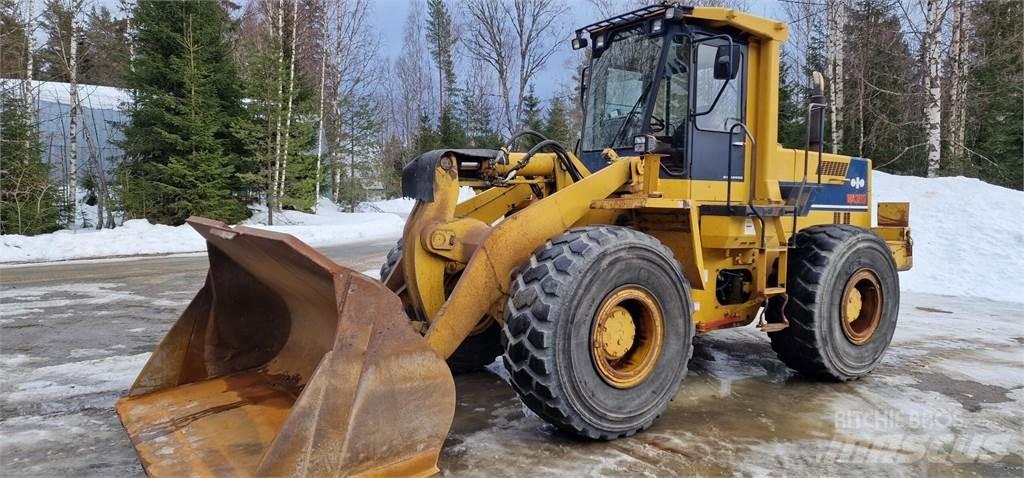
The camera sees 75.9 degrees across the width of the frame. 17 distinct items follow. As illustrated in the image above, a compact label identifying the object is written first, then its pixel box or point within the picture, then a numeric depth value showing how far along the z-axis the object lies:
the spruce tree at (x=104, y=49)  24.75
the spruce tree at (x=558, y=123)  40.09
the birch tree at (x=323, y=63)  24.16
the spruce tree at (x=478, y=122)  39.19
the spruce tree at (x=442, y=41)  42.93
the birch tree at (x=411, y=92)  46.47
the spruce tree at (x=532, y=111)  39.47
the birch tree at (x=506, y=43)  33.72
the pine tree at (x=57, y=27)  20.14
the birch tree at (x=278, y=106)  20.86
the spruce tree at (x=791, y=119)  19.95
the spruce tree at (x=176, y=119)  17.89
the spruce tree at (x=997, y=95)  19.42
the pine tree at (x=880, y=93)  21.17
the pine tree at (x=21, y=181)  15.74
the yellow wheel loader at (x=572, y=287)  3.04
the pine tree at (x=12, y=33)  17.89
